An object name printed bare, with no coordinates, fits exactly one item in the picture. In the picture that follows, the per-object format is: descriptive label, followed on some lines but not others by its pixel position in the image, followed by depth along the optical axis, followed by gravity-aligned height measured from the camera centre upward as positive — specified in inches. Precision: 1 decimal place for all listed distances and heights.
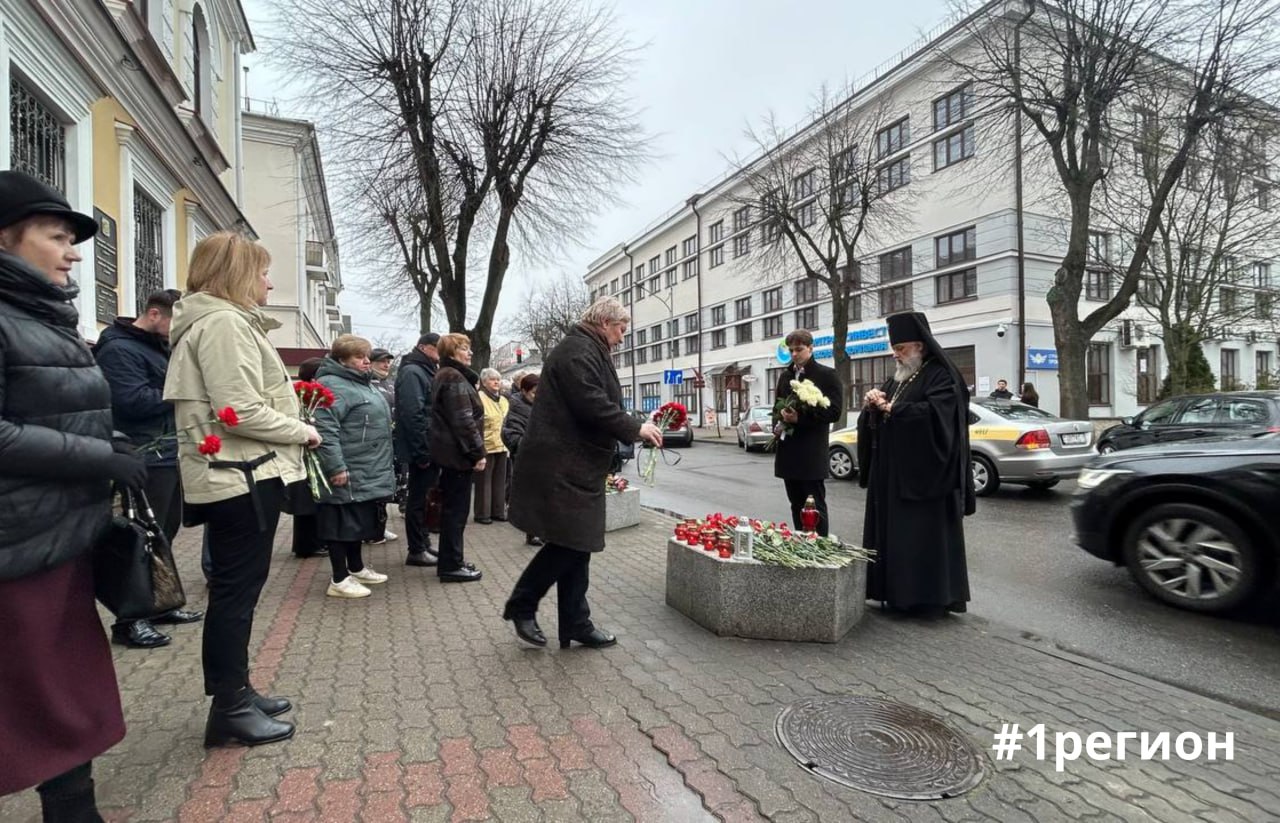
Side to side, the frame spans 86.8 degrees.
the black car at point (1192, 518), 166.6 -28.3
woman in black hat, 69.4 -7.9
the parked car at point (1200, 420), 347.9 -4.3
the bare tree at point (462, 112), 470.6 +234.7
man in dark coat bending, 133.0 -5.2
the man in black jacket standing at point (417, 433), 222.7 -1.5
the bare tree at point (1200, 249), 706.2 +188.7
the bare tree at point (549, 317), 2017.7 +338.4
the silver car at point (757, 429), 831.1 -9.7
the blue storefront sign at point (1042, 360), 962.1 +79.1
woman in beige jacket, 98.0 -2.4
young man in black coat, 211.5 -2.8
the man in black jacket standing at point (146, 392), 147.4 +9.2
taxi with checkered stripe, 375.9 -18.1
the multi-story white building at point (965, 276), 956.6 +230.0
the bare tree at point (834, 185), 870.4 +324.7
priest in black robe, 166.4 -17.2
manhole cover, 97.0 -51.8
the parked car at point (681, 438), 927.7 -21.7
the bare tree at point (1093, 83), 520.1 +269.7
